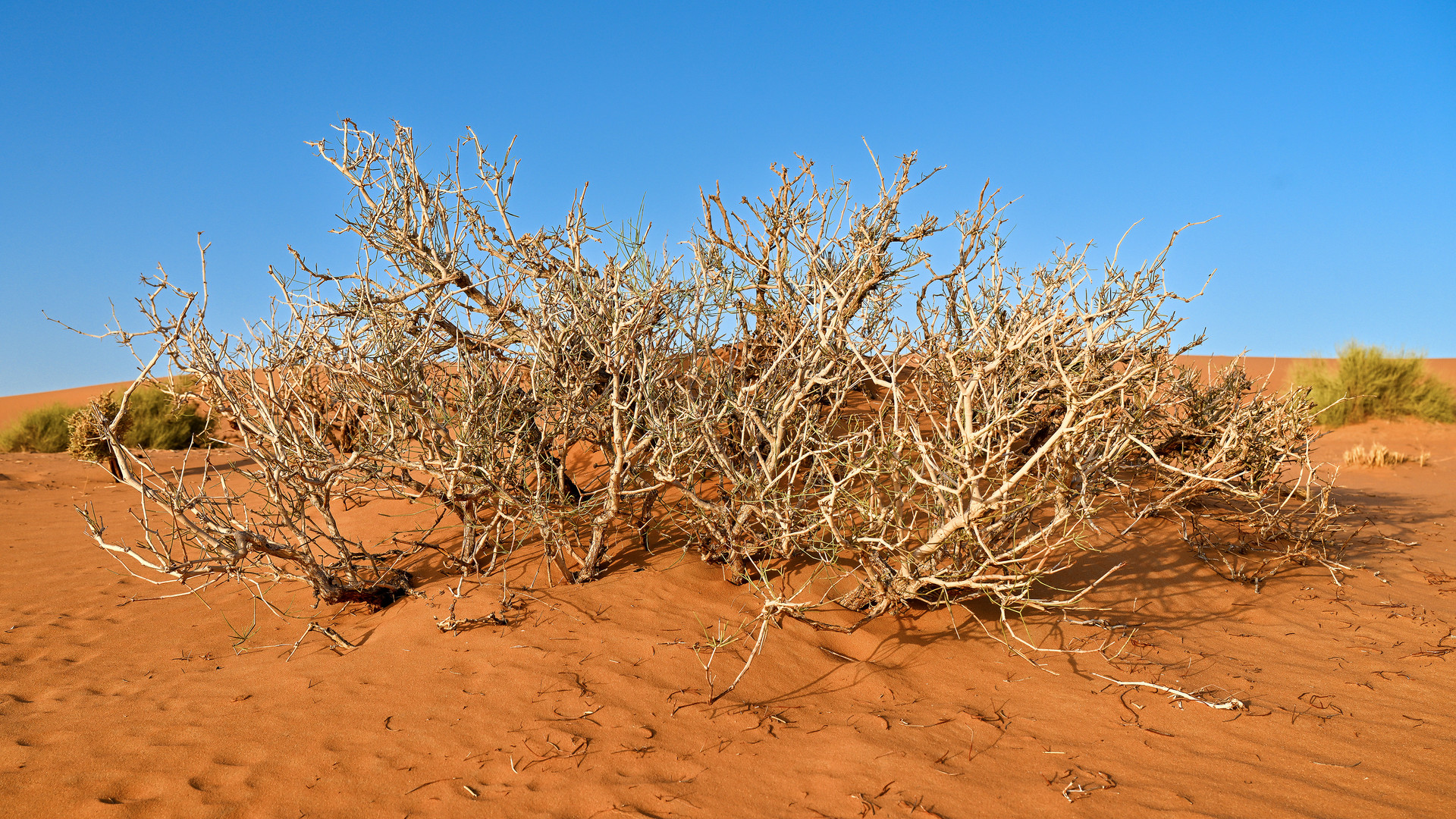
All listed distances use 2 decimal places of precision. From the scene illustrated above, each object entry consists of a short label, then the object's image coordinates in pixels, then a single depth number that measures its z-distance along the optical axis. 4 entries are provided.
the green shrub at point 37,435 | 15.18
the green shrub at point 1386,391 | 15.38
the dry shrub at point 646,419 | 3.95
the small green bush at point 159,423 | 14.44
